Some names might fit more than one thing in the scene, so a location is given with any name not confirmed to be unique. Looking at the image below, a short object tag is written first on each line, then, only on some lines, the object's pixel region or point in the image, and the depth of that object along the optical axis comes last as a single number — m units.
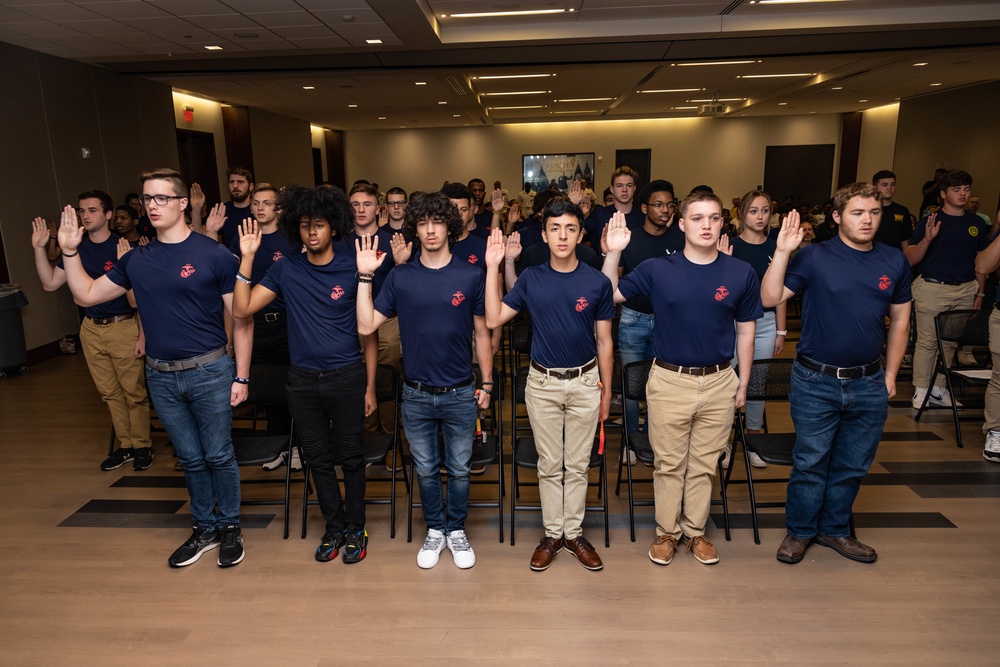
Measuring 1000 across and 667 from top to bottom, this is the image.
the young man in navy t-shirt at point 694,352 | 2.96
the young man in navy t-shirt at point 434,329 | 3.00
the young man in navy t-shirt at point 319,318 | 3.07
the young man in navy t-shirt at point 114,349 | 4.40
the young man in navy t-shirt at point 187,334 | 3.06
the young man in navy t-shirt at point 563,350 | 2.96
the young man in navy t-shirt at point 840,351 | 2.96
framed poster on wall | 18.59
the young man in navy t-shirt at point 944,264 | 4.98
